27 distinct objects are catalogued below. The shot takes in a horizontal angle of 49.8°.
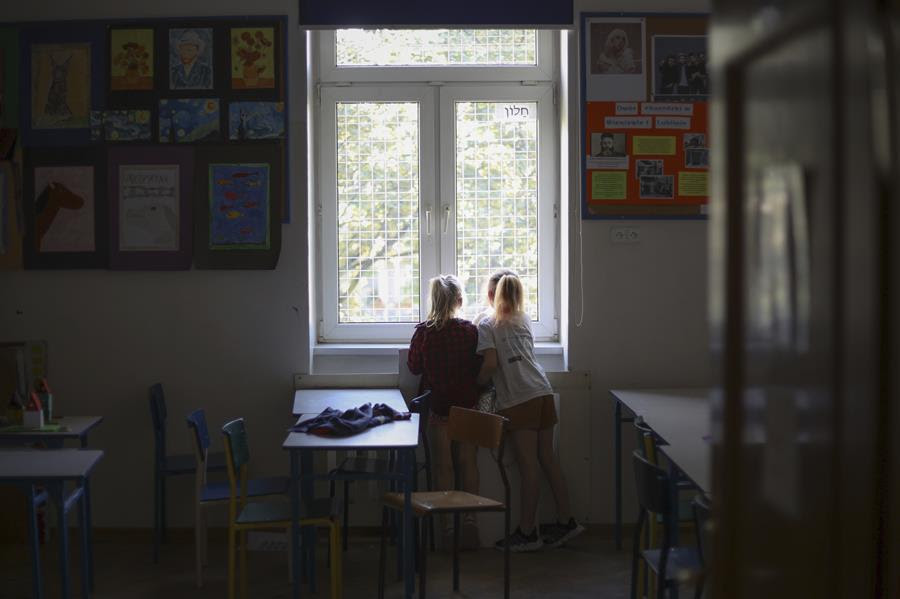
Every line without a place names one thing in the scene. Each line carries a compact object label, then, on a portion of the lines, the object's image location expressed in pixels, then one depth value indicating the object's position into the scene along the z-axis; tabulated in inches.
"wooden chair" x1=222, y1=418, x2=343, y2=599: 153.3
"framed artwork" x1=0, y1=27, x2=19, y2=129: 202.7
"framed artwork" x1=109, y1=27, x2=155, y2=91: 201.9
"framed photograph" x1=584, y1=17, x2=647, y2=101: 201.6
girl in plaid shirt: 192.4
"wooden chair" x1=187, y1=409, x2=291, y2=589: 166.6
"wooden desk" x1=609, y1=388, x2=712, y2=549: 133.0
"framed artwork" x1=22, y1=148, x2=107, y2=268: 202.5
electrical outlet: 204.2
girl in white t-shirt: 193.0
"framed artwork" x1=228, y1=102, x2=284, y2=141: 200.7
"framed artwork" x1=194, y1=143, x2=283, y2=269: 201.3
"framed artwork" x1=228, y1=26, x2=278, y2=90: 200.8
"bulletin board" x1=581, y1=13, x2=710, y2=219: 201.8
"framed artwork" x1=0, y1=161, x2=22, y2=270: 201.9
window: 211.5
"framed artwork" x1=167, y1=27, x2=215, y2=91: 201.3
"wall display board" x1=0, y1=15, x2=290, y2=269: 201.0
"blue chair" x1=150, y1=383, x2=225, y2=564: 189.2
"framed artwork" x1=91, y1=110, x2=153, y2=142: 201.8
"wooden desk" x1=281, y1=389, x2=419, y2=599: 150.3
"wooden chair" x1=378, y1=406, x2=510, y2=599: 156.7
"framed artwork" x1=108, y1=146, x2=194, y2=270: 202.2
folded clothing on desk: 157.5
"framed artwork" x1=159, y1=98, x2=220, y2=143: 201.2
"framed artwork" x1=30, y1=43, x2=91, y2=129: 201.9
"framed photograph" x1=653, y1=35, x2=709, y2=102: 201.8
